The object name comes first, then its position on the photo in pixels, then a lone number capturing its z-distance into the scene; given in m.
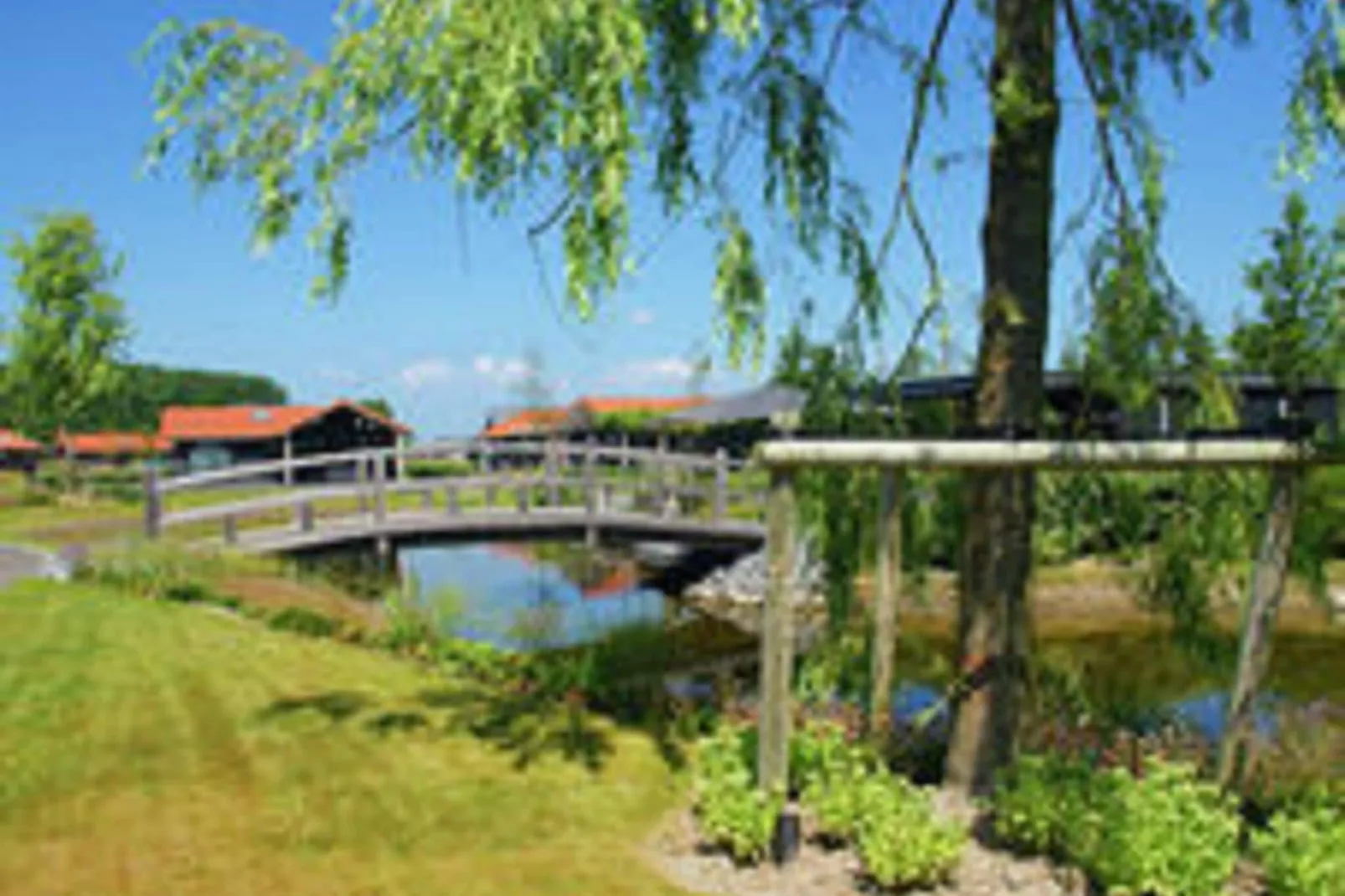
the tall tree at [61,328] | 34.81
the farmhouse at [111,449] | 65.31
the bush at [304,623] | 12.56
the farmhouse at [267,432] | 58.16
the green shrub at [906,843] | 5.44
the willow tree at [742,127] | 5.47
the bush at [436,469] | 54.16
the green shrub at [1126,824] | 5.18
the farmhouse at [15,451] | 78.56
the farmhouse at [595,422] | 50.50
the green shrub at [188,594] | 14.53
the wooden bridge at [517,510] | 18.08
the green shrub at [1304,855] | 5.06
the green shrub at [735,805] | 5.82
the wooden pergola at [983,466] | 5.62
